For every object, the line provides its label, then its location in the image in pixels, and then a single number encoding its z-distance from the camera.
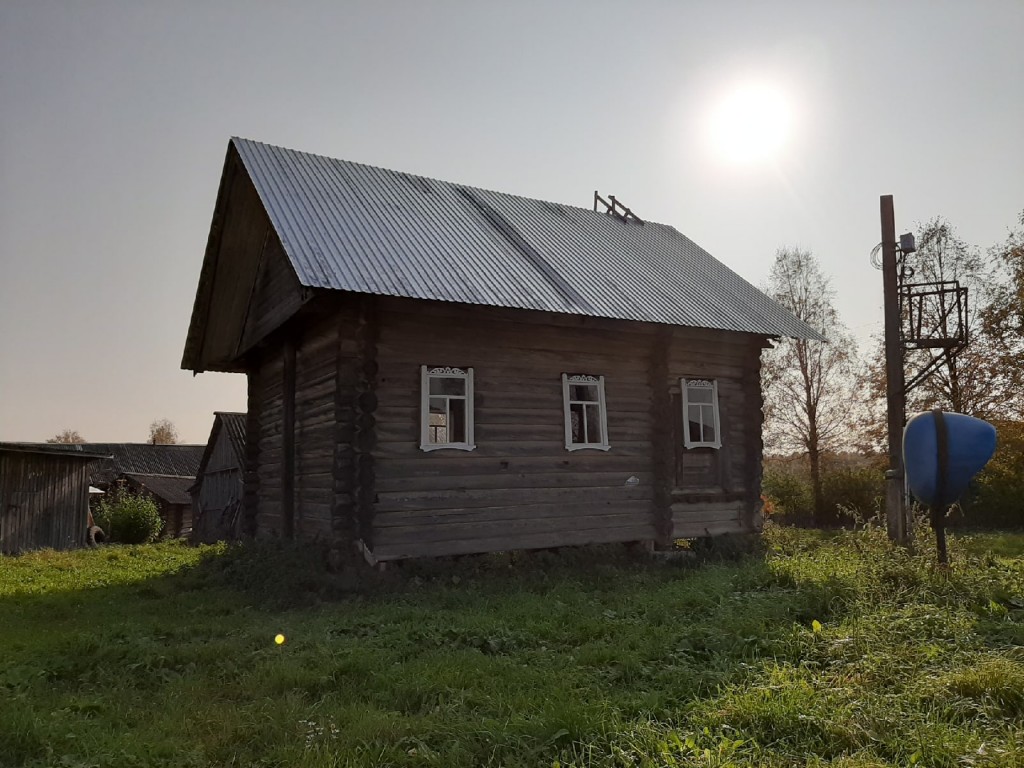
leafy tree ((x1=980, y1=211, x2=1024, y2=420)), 23.77
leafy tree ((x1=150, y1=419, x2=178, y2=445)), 85.18
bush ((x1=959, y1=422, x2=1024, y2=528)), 21.30
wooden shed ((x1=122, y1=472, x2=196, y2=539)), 36.53
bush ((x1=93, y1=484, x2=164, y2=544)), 28.04
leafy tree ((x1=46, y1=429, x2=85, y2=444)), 78.80
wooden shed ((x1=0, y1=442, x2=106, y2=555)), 20.08
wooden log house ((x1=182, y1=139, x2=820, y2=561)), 11.09
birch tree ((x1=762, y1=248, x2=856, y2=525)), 27.77
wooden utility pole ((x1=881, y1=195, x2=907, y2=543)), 13.37
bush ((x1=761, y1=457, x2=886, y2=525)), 24.05
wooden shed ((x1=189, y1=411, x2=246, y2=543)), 24.58
